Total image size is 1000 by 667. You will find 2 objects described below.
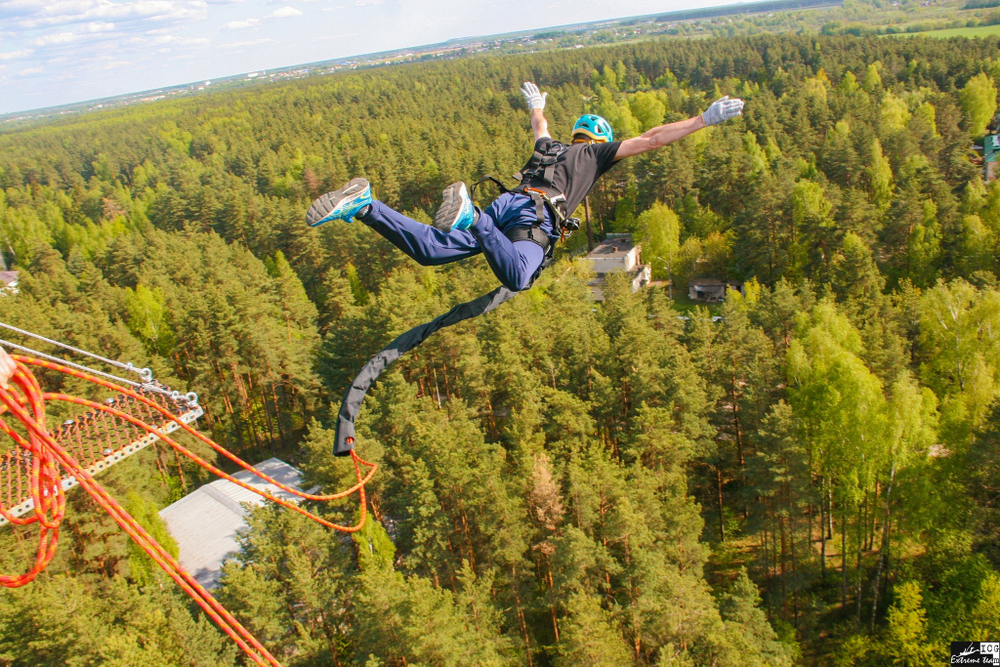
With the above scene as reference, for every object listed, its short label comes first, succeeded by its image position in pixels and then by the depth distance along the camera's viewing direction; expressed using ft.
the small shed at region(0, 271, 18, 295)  160.89
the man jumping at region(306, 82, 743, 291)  19.11
